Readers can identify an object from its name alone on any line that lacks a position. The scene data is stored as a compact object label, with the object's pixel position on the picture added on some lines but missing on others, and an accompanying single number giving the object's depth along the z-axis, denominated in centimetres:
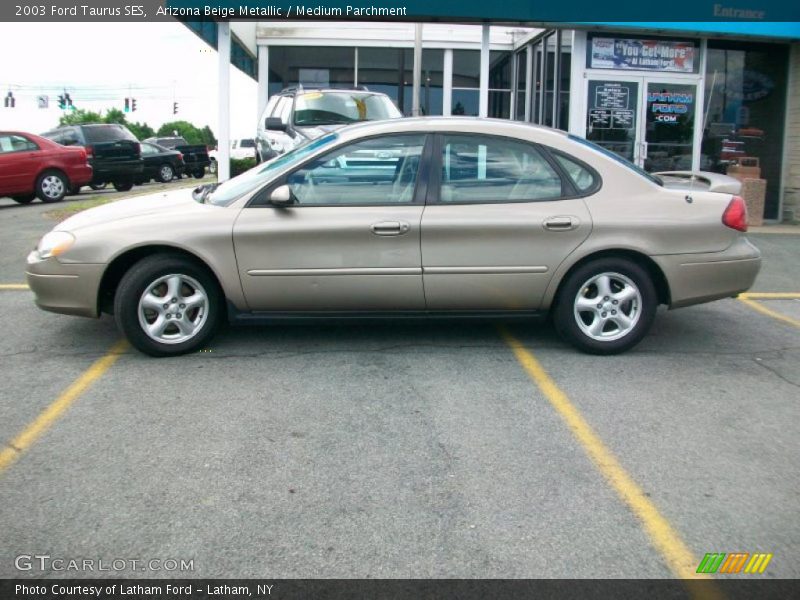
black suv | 2162
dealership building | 1261
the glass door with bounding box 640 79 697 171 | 1308
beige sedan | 558
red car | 1697
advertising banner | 1279
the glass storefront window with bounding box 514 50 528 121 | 1755
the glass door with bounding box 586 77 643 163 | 1291
